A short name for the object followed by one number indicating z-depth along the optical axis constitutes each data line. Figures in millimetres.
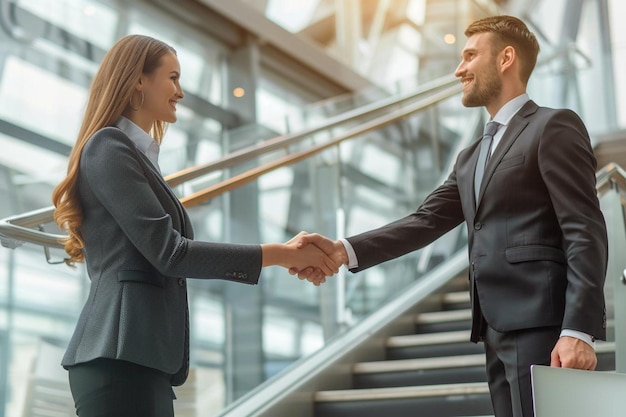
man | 2092
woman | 1937
